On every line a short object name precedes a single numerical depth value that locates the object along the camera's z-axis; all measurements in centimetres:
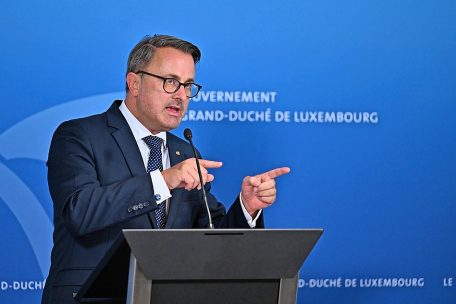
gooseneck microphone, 464
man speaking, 484
